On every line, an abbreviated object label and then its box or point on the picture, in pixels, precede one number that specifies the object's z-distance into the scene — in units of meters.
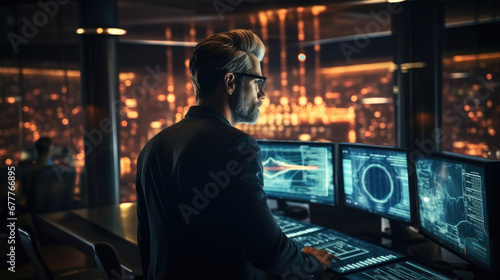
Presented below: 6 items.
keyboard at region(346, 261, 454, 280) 1.50
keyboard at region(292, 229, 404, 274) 1.64
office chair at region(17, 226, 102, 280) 1.71
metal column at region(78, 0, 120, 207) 3.87
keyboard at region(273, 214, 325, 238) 2.12
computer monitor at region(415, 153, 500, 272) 1.35
